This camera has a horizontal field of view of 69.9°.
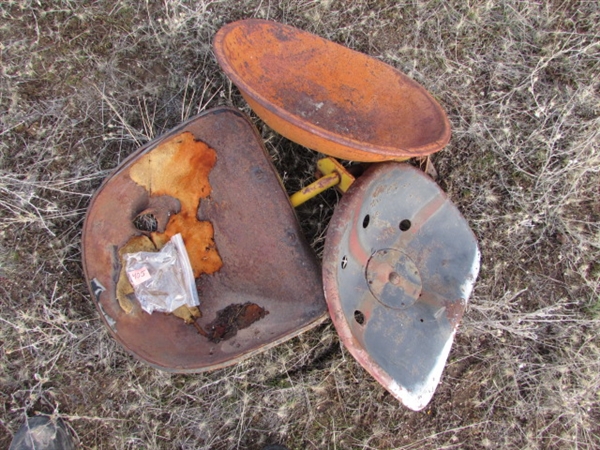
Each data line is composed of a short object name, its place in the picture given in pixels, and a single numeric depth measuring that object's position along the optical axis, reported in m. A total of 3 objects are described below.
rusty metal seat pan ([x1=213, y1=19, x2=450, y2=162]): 1.96
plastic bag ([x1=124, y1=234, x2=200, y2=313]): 1.93
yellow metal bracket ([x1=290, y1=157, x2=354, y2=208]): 2.07
